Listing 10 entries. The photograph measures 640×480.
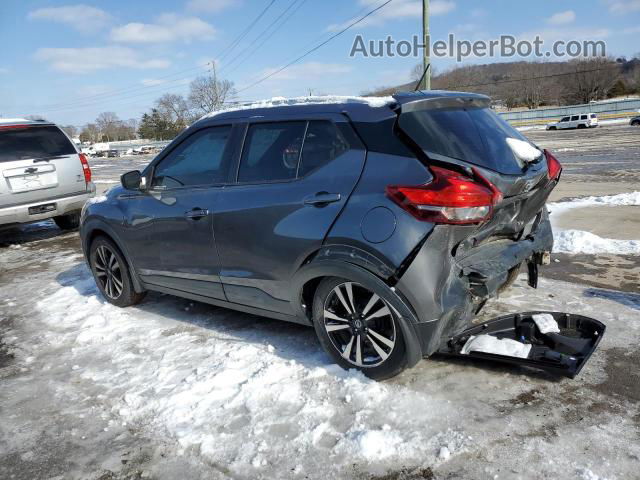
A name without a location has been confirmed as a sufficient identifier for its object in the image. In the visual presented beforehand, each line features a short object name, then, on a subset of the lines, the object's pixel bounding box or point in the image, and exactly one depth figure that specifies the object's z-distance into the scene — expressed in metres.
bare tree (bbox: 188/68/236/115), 69.12
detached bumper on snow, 3.13
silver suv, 7.72
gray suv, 2.93
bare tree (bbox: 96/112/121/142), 136.00
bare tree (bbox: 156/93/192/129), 92.12
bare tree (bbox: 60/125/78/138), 139.40
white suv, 45.88
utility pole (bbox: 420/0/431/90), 19.97
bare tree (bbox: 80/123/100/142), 136.25
